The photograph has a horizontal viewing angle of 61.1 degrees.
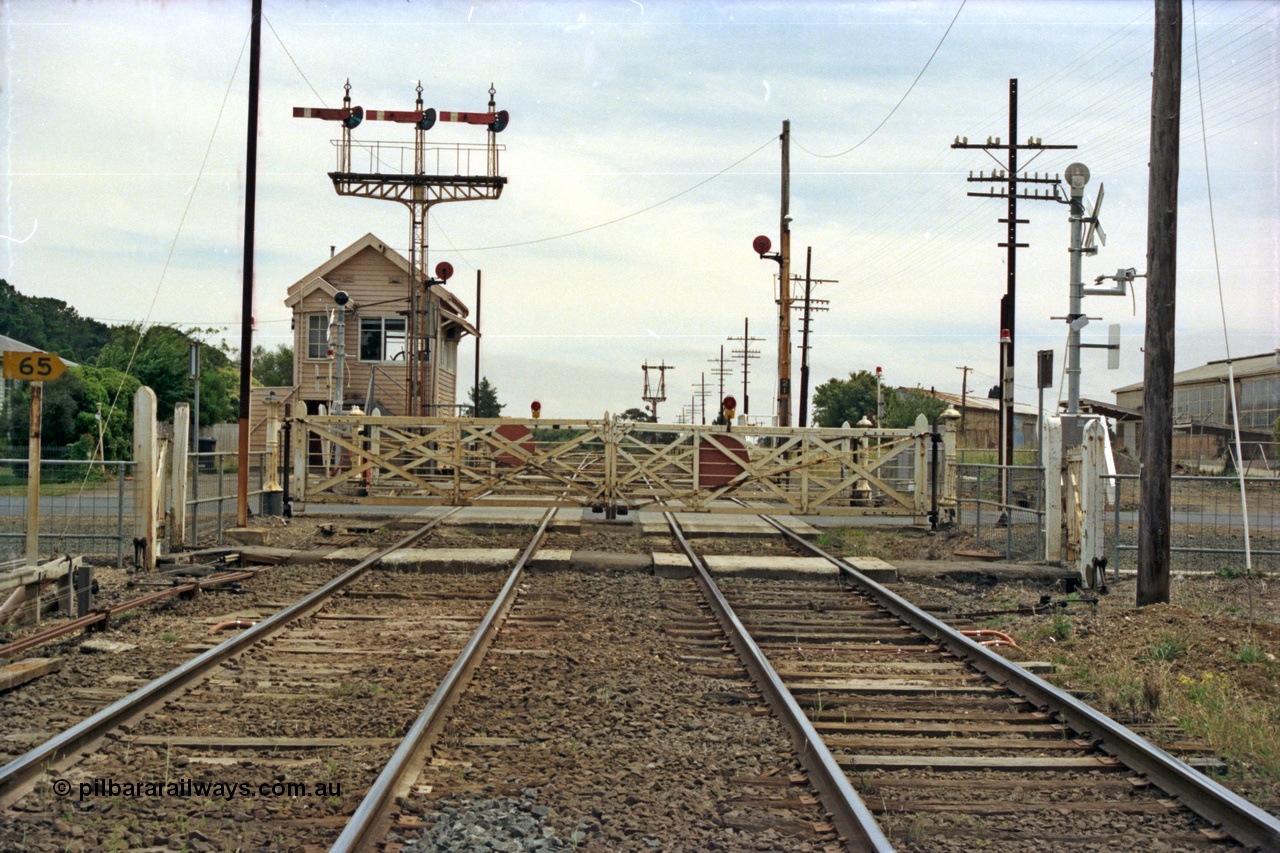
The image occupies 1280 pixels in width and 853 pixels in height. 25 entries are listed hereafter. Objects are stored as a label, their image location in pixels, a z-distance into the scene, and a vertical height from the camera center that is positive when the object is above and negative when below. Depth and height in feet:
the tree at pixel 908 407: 211.41 +10.90
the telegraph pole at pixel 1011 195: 90.68 +23.63
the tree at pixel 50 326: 114.21 +18.59
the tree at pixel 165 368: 140.77 +10.86
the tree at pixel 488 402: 209.96 +10.31
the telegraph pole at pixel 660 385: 278.26 +18.42
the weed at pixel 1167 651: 27.91 -4.97
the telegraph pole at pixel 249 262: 51.08 +9.01
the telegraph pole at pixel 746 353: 245.69 +23.86
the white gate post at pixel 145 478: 39.52 -1.03
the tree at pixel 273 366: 318.24 +26.77
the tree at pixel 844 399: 290.35 +15.87
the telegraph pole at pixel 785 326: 87.61 +10.58
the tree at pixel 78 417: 90.27 +2.84
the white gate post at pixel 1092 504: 39.22 -1.64
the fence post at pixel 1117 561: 41.32 -3.93
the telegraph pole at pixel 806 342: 134.51 +16.87
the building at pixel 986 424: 243.19 +8.18
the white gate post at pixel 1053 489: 43.62 -1.22
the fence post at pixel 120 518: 39.50 -2.55
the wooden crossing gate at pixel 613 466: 60.90 -0.63
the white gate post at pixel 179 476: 43.19 -1.04
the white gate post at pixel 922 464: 62.54 -0.37
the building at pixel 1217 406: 152.05 +8.53
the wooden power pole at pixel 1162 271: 35.19 +6.18
